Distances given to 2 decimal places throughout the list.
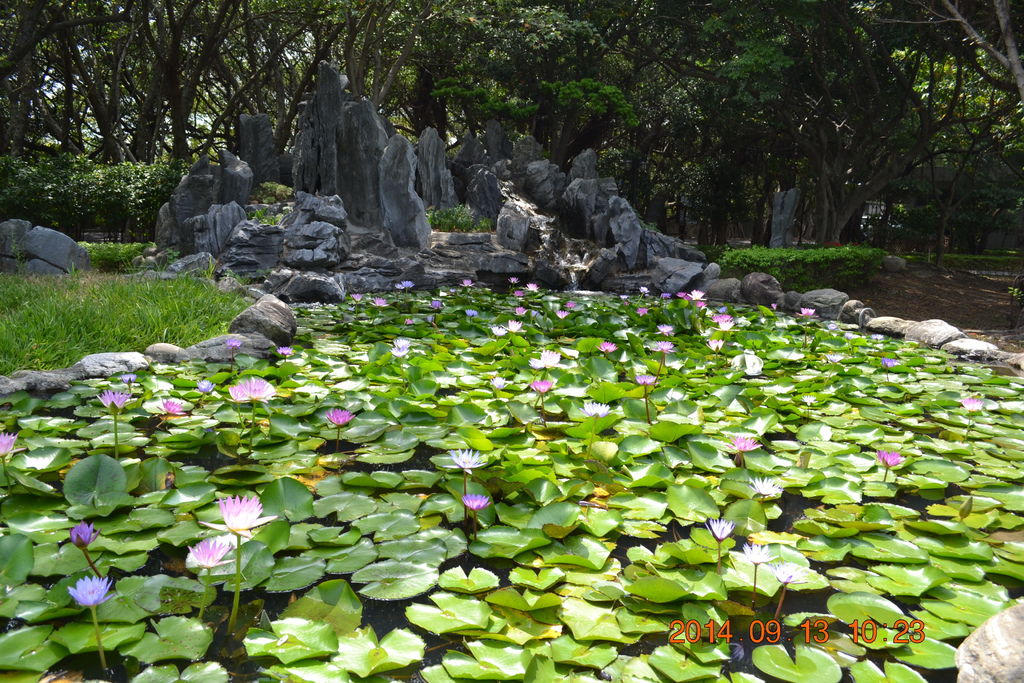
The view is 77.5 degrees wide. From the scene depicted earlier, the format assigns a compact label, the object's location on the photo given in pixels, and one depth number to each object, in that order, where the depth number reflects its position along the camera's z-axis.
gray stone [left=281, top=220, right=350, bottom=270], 9.19
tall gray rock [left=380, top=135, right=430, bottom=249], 11.40
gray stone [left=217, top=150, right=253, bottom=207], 11.37
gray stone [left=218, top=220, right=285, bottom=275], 9.02
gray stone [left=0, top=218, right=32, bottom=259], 9.09
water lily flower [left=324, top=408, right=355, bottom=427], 2.62
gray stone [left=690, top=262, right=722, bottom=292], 10.87
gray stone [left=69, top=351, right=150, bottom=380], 3.97
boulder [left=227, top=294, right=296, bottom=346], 4.92
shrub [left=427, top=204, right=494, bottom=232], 13.16
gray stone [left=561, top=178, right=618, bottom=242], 13.59
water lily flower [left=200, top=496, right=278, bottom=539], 1.44
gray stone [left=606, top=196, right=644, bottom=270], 12.22
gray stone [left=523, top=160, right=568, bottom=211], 15.43
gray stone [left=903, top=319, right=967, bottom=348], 6.07
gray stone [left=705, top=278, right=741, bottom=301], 9.76
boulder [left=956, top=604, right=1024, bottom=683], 1.39
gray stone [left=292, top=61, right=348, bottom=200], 11.68
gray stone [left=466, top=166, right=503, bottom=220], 14.48
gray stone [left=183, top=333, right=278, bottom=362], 4.46
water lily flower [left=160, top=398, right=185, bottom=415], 2.73
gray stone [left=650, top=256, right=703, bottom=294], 10.84
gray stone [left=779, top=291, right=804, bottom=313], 8.76
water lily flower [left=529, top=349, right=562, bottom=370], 3.29
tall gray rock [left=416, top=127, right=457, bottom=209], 14.59
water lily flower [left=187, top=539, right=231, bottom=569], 1.39
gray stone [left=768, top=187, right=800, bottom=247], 15.30
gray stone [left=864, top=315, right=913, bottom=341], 6.77
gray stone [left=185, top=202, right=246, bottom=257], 9.67
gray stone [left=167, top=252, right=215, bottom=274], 8.77
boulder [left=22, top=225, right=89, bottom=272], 9.26
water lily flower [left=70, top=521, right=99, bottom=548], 1.51
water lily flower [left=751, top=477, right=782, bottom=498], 2.15
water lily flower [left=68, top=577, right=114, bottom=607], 1.34
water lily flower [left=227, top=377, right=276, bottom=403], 2.48
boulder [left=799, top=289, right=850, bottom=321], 8.30
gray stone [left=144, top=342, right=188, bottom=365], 4.36
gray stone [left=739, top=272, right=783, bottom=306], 9.13
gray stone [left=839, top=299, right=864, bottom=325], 7.71
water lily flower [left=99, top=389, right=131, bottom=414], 2.47
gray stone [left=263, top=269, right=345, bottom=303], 7.89
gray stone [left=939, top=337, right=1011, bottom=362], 5.53
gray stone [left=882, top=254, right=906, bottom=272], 16.08
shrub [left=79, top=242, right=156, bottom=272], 10.40
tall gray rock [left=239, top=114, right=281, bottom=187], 14.66
